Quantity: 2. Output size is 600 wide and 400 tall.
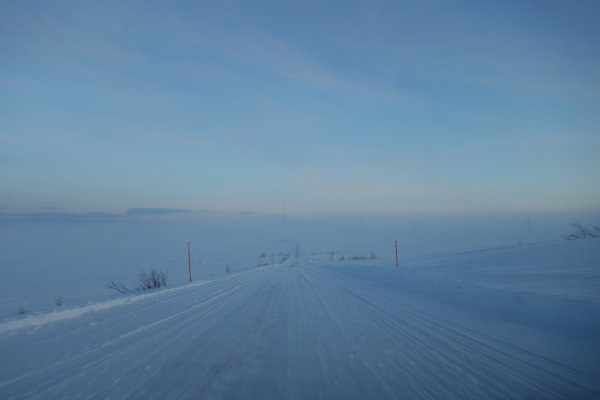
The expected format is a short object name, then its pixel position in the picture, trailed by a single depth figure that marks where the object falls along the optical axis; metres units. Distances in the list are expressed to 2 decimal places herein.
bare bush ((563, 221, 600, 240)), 13.48
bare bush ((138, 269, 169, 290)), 11.58
